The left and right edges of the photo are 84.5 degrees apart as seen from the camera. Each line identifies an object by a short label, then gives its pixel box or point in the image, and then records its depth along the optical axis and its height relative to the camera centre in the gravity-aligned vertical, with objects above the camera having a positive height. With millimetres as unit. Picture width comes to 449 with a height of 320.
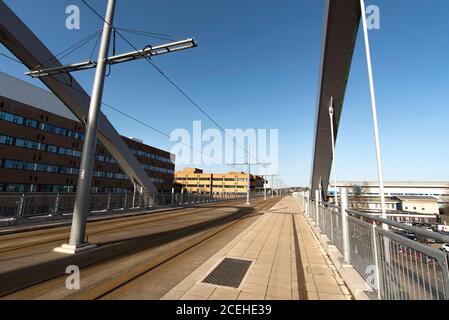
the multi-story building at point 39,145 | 41375 +8707
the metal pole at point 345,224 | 5482 -636
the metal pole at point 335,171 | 11254 +1142
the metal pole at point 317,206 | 11242 -483
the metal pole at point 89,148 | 6625 +1222
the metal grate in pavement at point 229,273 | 4598 -1633
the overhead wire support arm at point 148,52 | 7401 +4209
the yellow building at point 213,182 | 116700 +5586
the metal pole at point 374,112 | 4443 +1601
